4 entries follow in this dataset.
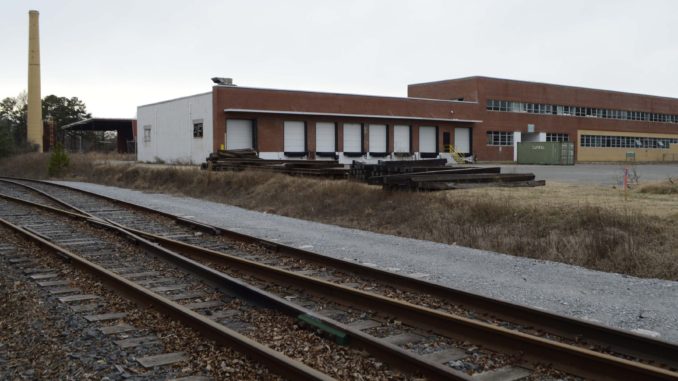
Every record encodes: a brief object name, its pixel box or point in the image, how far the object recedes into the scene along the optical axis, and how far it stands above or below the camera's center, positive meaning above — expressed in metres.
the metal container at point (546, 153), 54.34 +0.76
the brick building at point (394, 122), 45.84 +3.41
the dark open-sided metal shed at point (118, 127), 67.61 +3.98
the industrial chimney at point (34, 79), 64.44 +8.67
